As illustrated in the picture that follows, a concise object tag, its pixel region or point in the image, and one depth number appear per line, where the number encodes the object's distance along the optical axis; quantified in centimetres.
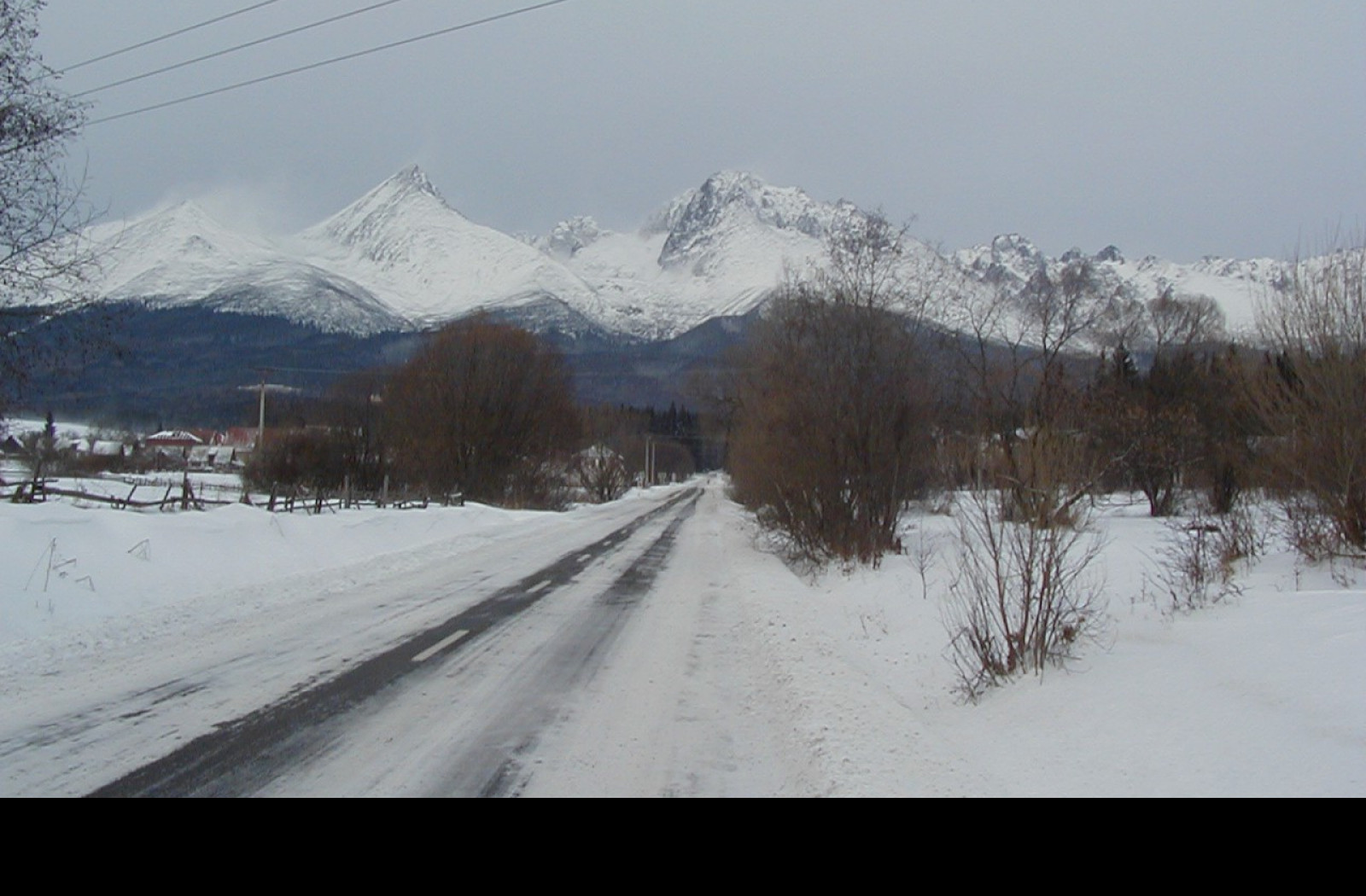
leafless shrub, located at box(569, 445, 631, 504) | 7019
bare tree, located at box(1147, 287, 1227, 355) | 5019
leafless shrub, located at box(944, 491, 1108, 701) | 793
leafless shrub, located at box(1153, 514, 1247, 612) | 978
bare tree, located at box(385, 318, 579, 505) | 4734
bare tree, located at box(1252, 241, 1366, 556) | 1215
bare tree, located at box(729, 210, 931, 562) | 2056
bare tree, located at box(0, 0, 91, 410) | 1044
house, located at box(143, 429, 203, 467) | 9344
